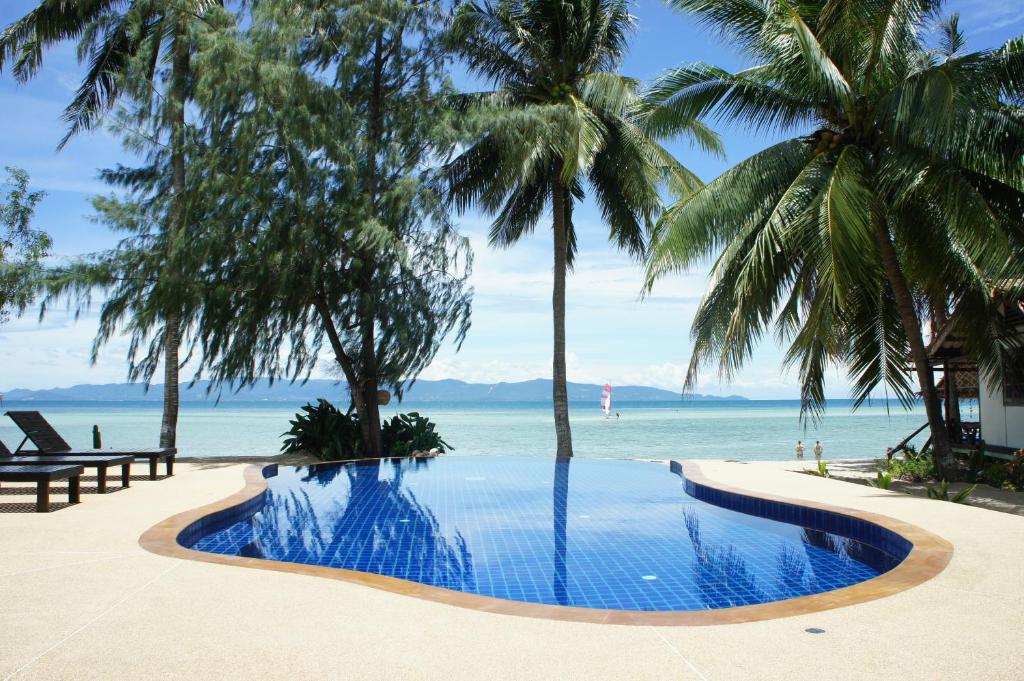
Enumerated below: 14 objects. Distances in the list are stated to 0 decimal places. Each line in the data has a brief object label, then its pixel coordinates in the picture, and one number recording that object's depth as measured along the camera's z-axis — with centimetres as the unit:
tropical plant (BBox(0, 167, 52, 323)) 1499
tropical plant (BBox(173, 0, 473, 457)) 1339
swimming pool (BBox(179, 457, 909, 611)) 619
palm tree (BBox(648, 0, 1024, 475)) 887
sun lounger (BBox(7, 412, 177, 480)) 990
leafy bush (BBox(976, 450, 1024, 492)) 997
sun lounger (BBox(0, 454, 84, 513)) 727
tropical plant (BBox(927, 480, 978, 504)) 852
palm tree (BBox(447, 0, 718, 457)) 1422
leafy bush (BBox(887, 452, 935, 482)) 1077
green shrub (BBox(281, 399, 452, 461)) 1528
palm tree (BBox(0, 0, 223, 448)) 1394
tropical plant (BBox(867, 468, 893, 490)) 955
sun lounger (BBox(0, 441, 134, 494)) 840
